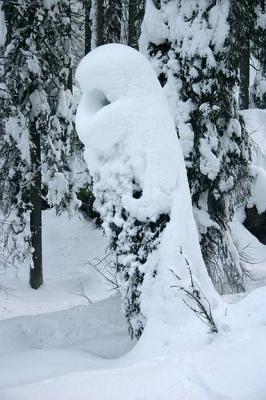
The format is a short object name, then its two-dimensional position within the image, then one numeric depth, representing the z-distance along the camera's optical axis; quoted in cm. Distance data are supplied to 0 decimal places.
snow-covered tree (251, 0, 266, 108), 1325
